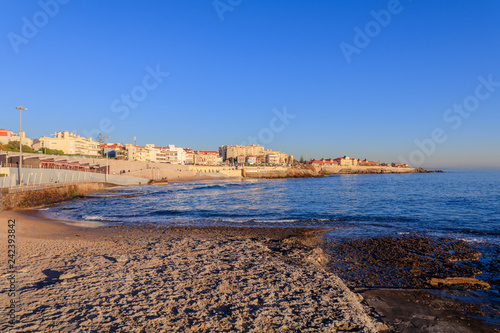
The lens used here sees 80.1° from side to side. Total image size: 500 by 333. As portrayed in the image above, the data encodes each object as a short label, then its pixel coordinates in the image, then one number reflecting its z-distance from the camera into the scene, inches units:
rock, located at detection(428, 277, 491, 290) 305.7
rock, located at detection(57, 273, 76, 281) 266.8
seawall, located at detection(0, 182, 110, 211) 903.7
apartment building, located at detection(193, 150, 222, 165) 6622.1
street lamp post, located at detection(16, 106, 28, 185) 1098.7
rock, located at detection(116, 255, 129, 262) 333.4
